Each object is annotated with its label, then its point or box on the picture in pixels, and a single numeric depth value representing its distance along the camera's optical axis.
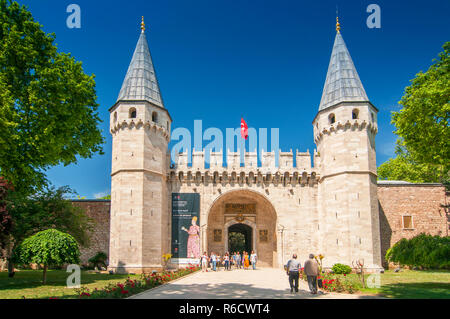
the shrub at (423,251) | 14.70
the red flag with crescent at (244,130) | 27.56
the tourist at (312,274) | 12.52
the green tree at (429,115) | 14.67
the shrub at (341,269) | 21.54
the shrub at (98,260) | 26.00
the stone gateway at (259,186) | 23.23
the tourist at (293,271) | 12.73
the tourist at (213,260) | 23.25
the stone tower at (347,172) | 23.05
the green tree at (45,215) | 18.88
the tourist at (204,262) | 23.53
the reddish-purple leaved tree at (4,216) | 16.83
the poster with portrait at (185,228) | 25.47
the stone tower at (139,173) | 22.95
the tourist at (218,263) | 24.70
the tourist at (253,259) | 25.16
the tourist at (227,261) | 24.28
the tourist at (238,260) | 26.45
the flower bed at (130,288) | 11.24
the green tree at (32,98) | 15.15
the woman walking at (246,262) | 26.48
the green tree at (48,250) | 15.80
